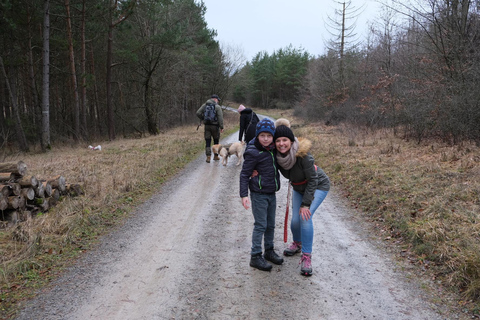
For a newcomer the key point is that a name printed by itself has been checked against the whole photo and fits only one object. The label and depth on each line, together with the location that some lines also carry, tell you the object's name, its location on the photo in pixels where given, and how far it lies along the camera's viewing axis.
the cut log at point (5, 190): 4.95
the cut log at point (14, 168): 5.42
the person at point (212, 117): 9.88
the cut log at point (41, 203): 5.61
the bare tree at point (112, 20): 15.11
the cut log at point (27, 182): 5.42
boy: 3.54
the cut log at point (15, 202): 5.05
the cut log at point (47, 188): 5.85
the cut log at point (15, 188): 5.18
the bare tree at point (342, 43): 21.67
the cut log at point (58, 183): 6.19
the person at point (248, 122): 8.75
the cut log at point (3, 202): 4.89
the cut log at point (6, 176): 5.24
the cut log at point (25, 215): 5.20
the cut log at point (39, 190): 5.64
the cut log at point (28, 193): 5.34
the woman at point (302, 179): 3.45
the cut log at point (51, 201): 5.89
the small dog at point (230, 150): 10.11
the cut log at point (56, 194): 6.07
